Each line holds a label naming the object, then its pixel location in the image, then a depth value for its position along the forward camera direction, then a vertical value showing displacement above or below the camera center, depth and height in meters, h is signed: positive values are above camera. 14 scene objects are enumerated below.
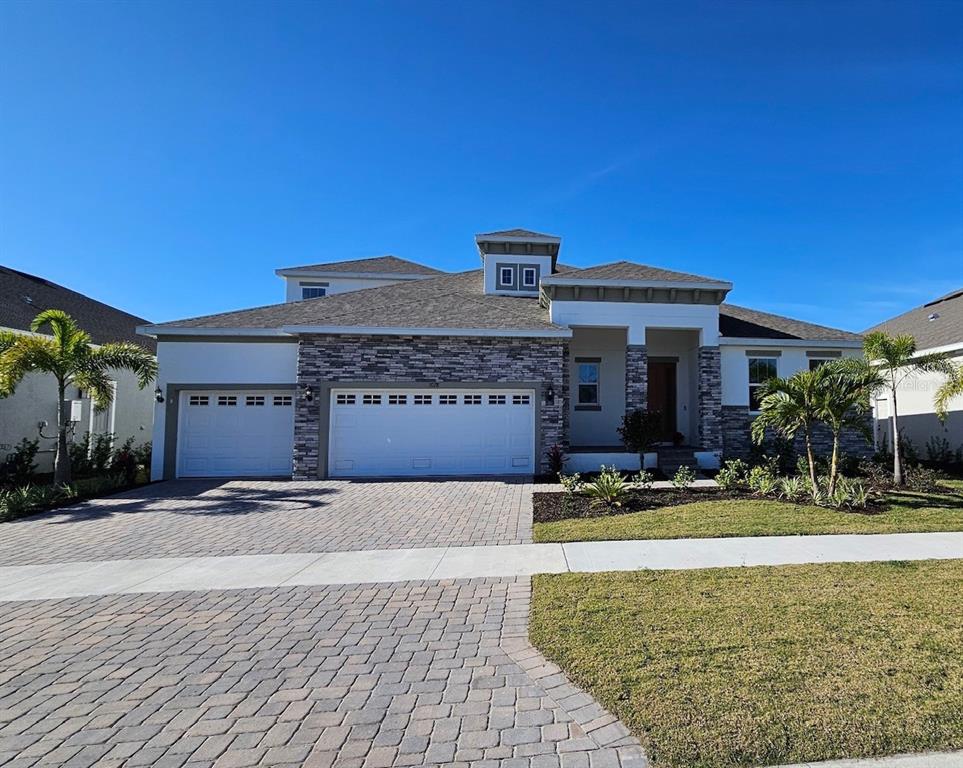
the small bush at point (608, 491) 10.01 -1.56
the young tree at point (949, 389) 11.81 +0.75
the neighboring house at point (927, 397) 15.36 +0.76
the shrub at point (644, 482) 11.63 -1.59
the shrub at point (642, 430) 13.45 -0.41
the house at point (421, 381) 13.84 +0.86
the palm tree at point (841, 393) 9.99 +0.51
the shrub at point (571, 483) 10.77 -1.52
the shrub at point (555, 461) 13.49 -1.30
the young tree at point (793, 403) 10.12 +0.30
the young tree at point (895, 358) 12.18 +1.55
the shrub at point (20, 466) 12.70 -1.61
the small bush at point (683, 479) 11.70 -1.50
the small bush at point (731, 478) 11.56 -1.46
